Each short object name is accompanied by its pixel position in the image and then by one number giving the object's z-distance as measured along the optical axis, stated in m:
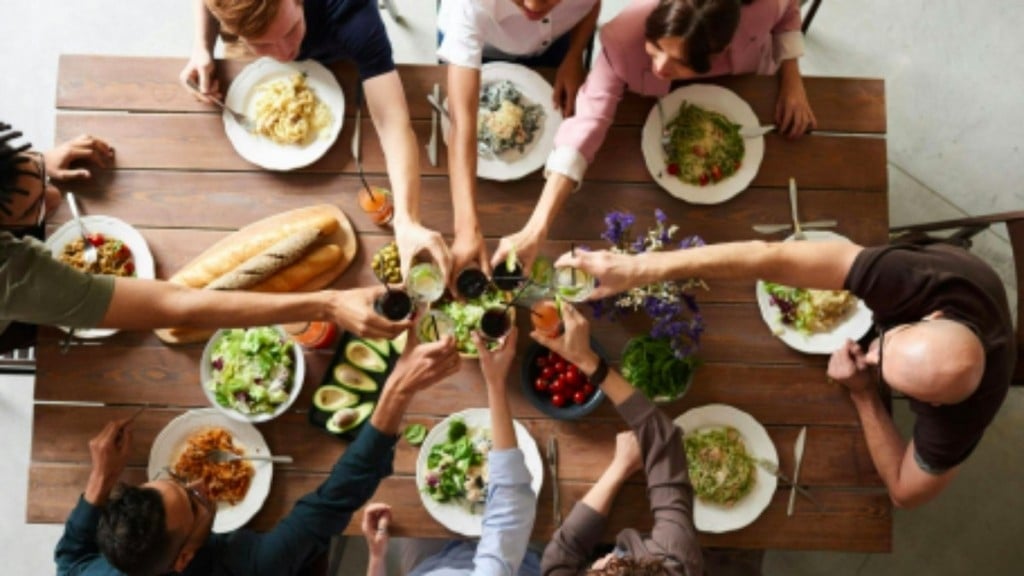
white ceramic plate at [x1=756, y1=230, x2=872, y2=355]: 2.20
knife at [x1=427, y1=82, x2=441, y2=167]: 2.29
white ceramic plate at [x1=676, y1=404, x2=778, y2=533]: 2.15
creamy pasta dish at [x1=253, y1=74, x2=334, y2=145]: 2.28
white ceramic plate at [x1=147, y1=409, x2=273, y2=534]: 2.17
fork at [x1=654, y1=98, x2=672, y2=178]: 2.28
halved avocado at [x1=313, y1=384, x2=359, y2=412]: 2.20
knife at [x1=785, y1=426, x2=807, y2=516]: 2.17
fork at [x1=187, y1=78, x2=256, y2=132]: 2.30
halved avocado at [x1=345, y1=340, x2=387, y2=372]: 2.21
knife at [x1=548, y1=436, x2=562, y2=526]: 2.17
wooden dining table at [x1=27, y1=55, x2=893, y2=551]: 2.20
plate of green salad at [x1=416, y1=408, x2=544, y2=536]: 2.13
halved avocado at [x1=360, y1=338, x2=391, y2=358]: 2.20
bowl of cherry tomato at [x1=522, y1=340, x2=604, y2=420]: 2.15
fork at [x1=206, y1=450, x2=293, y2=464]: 2.16
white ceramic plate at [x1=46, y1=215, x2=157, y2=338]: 2.23
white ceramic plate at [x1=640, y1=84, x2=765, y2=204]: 2.27
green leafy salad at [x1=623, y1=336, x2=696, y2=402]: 2.14
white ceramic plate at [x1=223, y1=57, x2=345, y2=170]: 2.29
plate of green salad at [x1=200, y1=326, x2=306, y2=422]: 2.16
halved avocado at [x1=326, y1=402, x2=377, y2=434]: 2.17
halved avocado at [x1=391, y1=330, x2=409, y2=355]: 2.19
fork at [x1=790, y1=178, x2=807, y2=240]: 2.22
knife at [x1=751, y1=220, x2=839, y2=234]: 2.24
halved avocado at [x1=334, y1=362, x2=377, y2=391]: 2.20
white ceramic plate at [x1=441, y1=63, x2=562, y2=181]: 2.28
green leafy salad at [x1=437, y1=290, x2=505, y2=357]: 2.14
